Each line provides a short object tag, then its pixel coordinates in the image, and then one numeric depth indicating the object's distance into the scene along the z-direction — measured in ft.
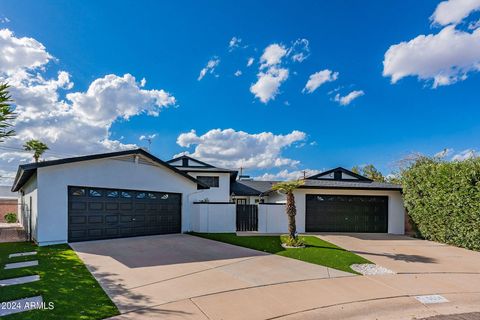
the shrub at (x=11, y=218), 68.67
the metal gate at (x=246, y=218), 52.65
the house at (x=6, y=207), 79.25
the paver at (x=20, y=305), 15.38
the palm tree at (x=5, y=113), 23.70
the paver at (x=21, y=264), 24.86
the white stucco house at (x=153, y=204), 37.17
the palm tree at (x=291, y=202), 40.16
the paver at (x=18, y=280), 20.06
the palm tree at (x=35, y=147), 94.73
